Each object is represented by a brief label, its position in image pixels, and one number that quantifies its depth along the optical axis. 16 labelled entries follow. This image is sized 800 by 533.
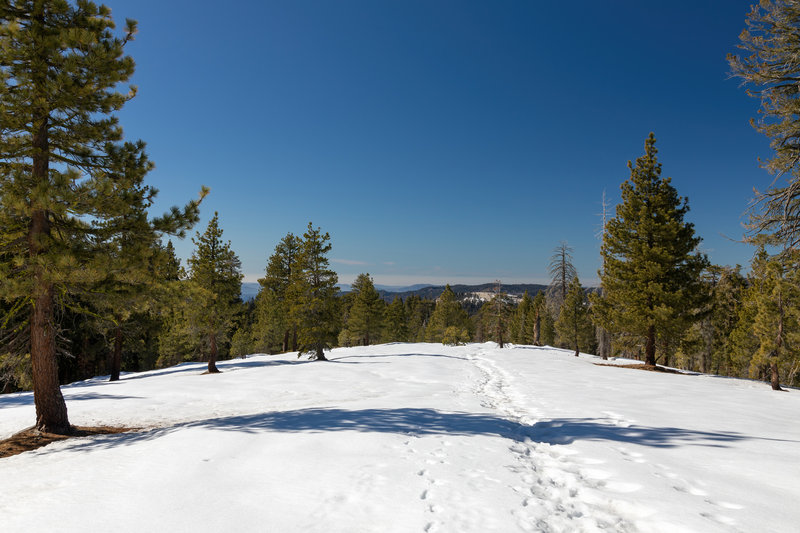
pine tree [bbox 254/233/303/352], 41.22
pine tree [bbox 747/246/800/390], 15.52
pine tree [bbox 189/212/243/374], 22.36
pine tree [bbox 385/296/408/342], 56.08
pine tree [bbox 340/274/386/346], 46.81
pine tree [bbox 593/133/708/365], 19.05
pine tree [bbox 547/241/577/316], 38.69
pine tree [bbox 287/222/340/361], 24.19
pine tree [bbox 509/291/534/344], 66.07
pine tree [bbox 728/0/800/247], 8.08
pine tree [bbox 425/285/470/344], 55.75
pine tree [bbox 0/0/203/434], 6.68
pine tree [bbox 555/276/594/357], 38.38
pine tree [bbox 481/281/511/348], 37.94
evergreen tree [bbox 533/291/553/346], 60.66
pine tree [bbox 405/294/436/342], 77.31
